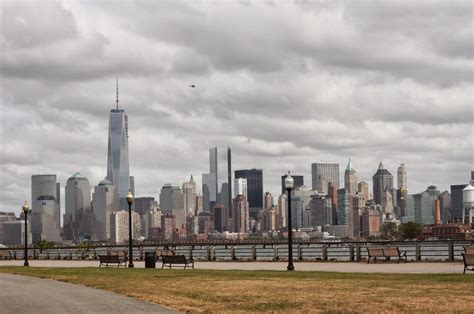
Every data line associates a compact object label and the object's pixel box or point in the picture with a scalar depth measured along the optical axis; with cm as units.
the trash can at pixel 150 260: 5019
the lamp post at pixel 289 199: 4294
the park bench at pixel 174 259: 4831
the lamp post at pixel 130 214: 5234
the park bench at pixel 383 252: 4910
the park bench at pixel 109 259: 5428
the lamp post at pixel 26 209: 6835
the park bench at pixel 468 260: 3614
